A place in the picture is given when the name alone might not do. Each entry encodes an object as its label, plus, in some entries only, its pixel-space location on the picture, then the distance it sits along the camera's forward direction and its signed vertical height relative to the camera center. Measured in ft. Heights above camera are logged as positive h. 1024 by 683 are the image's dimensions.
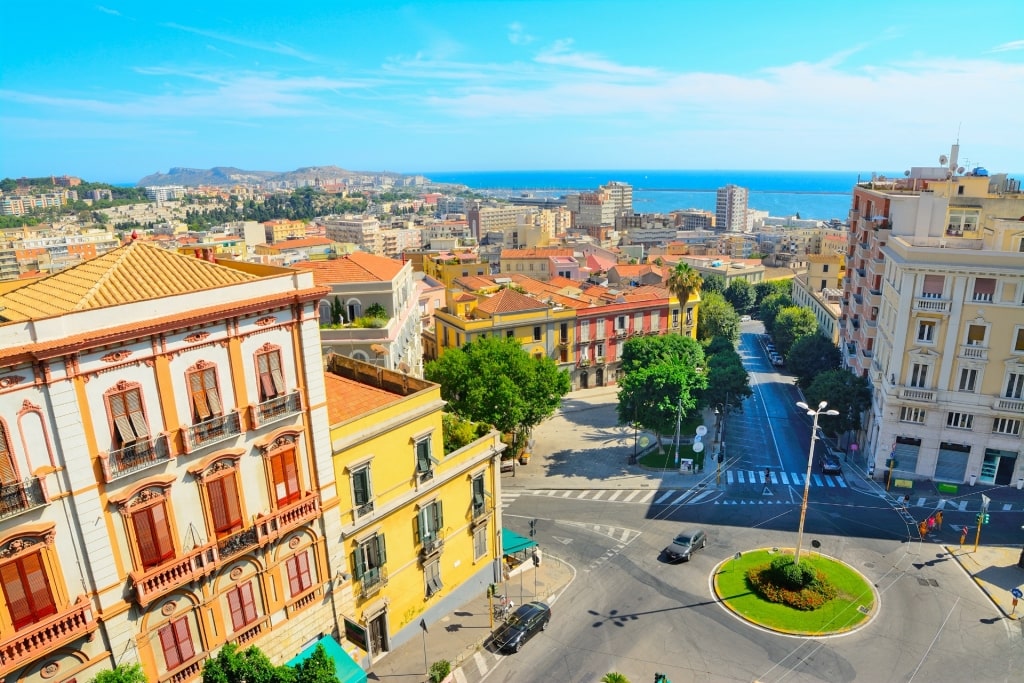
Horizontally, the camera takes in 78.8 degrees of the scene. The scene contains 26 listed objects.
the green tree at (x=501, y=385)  161.89 -54.91
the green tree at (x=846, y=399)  187.32 -69.25
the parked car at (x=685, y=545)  133.69 -79.59
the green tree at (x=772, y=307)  352.55 -80.65
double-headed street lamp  114.39 -67.68
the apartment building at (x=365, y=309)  143.33 -31.18
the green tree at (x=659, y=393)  182.80 -64.63
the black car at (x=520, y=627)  108.06 -77.96
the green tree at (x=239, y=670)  68.64 -52.08
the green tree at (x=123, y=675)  63.68 -49.31
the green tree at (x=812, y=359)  242.99 -74.22
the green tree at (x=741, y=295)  433.48 -87.46
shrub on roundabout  117.19 -78.89
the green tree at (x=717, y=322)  317.63 -76.62
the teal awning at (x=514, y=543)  129.80 -75.50
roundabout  112.26 -80.54
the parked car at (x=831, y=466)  178.50 -84.70
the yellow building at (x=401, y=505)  95.86 -54.28
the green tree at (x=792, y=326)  297.74 -75.65
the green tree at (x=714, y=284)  440.45 -81.10
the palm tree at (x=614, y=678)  85.34 -67.51
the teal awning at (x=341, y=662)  86.43 -66.67
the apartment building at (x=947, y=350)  152.35 -47.54
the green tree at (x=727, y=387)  199.72 -68.48
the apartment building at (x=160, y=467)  62.85 -31.64
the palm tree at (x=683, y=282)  264.93 -47.22
